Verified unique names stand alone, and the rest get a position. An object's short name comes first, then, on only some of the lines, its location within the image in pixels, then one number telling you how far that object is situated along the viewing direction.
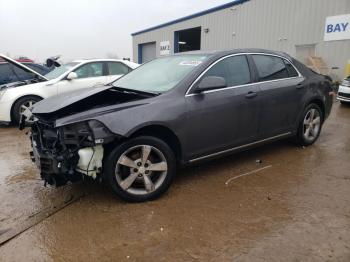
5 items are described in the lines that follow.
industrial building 14.58
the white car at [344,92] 10.31
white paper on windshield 4.01
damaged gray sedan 3.21
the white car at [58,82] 7.46
